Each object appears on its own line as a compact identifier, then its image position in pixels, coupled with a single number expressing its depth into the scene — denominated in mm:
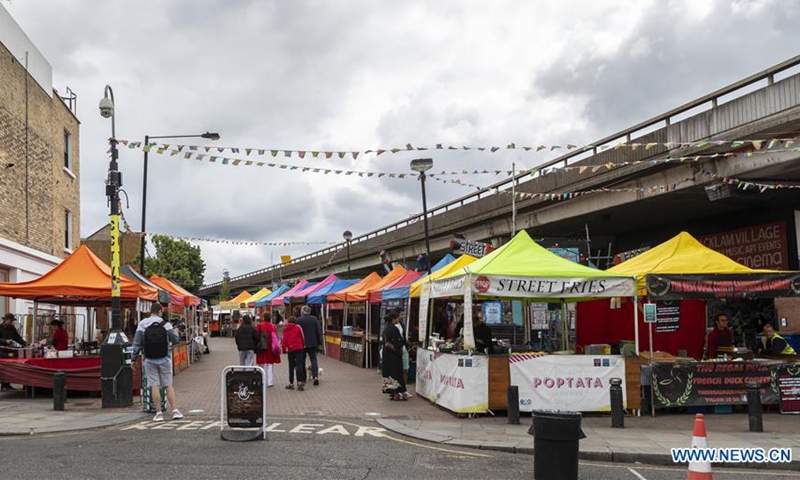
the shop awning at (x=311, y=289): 30255
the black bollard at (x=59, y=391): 12492
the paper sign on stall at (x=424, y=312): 14352
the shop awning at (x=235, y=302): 52206
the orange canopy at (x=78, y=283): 14914
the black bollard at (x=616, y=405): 10820
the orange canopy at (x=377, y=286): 22797
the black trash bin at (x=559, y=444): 7266
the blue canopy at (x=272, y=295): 39594
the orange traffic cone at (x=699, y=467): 6395
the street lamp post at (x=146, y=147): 20203
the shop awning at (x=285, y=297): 33841
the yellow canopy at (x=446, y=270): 16978
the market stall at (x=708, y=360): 12156
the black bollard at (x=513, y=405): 11000
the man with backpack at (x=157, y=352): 11438
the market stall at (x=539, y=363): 11734
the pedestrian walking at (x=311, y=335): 16781
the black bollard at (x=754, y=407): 10430
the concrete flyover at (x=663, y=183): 15039
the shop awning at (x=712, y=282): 12133
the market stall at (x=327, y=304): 27714
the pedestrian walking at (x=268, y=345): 15625
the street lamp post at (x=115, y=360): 12836
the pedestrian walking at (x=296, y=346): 16141
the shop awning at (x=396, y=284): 20938
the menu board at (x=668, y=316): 16797
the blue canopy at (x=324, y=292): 27880
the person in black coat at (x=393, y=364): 13938
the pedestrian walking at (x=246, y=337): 15301
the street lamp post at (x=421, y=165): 19922
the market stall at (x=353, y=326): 23891
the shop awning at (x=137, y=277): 18897
